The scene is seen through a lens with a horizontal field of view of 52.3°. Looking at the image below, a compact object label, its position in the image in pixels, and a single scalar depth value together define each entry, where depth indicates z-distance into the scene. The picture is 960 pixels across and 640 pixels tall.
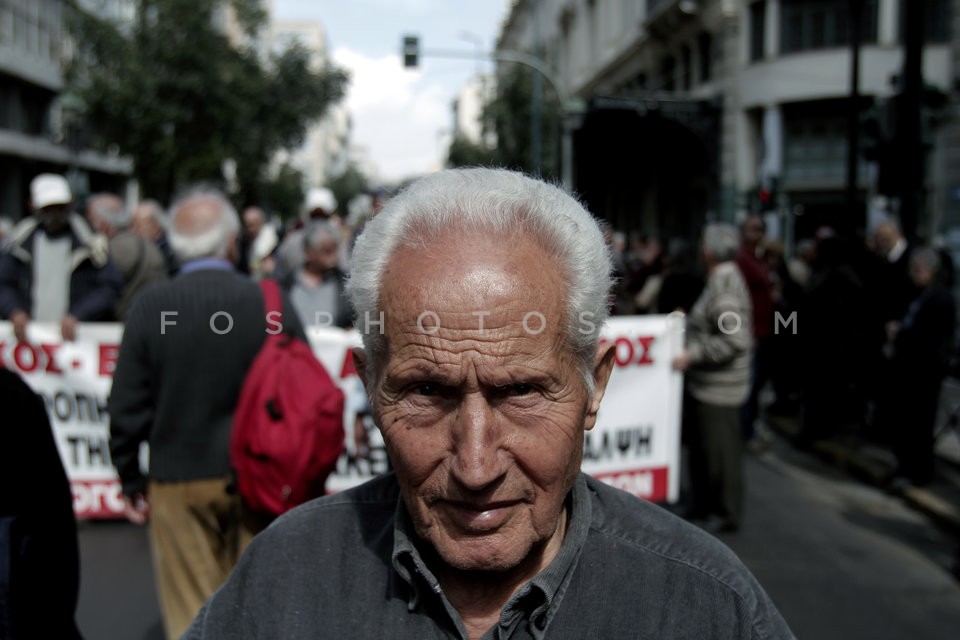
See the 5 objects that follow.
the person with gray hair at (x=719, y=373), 6.16
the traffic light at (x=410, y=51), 23.02
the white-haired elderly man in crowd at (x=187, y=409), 3.82
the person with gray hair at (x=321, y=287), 6.00
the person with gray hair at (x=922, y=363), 7.39
